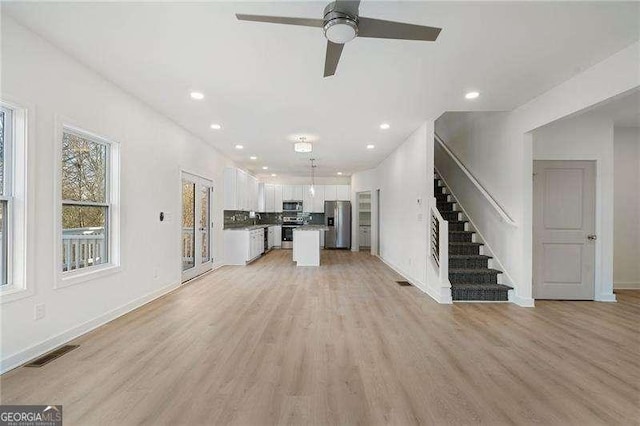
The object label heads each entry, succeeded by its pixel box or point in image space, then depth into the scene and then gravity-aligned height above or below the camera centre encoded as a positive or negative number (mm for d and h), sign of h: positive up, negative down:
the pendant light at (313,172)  8152 +1420
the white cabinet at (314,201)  11211 +447
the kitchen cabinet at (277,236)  11172 -904
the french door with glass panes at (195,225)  5578 -262
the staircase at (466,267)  4418 -904
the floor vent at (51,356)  2465 -1280
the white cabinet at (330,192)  11188 +792
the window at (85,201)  3078 +124
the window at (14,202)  2449 +82
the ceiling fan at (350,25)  1859 +1243
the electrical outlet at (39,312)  2611 -901
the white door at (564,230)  4477 -250
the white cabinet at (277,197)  11320 +600
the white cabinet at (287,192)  11312 +795
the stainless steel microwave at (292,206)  11273 +254
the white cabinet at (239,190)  7508 +620
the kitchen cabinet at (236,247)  7512 -888
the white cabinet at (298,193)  11258 +755
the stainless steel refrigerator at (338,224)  10531 -407
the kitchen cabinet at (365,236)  10641 -842
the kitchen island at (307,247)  7469 -877
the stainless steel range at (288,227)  11273 -553
